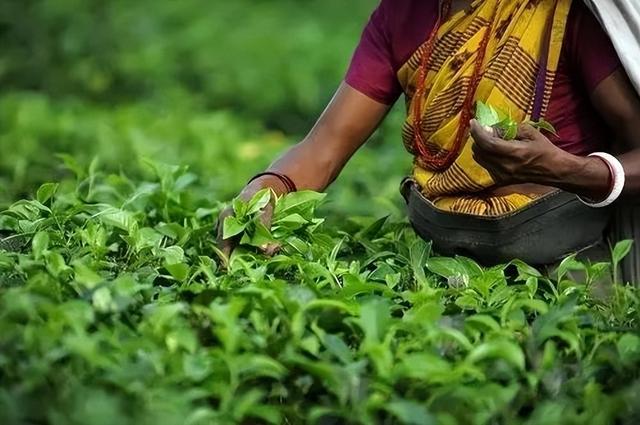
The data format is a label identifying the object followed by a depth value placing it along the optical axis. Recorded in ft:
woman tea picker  17.33
